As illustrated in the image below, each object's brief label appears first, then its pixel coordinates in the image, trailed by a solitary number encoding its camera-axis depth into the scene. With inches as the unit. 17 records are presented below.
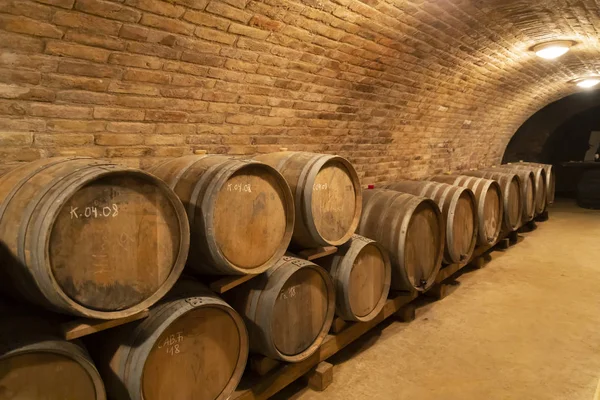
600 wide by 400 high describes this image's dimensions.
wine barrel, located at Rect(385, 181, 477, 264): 172.1
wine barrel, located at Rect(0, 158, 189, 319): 62.5
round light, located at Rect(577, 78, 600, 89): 327.3
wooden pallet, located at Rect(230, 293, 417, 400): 98.6
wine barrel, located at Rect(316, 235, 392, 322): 121.6
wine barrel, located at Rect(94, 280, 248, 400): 74.0
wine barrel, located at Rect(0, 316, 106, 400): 58.3
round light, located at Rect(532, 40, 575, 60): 208.1
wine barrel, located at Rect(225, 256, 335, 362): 97.7
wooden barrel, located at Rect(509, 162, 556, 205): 317.6
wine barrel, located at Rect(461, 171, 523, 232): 237.1
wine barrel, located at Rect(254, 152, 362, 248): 111.8
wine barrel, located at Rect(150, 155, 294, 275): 87.1
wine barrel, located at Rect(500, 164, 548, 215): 290.9
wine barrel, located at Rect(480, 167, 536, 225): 269.1
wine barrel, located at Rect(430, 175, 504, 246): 201.5
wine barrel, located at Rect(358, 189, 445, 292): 143.5
